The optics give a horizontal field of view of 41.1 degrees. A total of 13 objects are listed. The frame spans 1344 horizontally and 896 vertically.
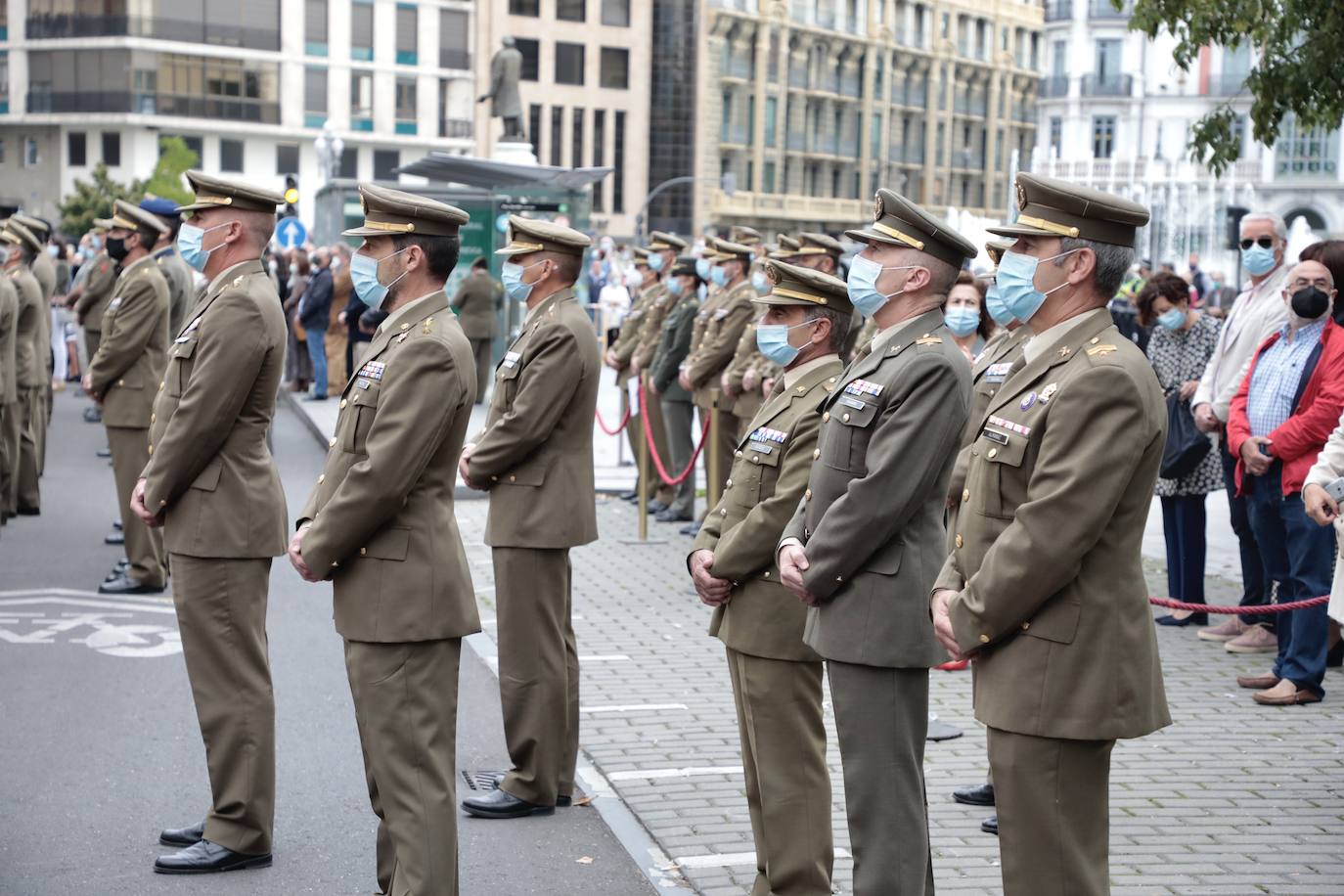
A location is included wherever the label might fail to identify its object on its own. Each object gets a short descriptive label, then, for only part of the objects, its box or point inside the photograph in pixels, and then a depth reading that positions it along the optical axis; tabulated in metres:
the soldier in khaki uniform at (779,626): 5.48
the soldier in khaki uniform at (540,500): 6.90
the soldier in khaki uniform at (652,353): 15.52
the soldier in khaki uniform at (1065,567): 4.31
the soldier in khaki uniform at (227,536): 6.21
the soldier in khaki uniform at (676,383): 14.70
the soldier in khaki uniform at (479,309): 21.73
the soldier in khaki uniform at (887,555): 4.95
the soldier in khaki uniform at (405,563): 5.29
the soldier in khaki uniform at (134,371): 11.30
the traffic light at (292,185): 25.13
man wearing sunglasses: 9.80
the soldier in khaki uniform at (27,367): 14.26
